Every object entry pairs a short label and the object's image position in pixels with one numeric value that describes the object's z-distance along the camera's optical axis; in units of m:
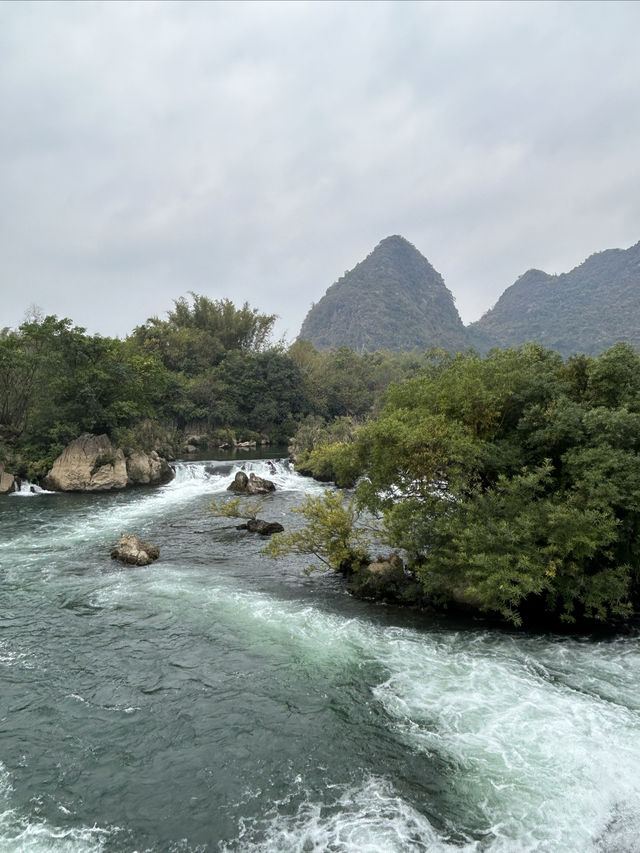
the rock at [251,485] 26.14
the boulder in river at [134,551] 14.51
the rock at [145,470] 28.80
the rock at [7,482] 25.17
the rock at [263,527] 17.91
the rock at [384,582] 11.65
